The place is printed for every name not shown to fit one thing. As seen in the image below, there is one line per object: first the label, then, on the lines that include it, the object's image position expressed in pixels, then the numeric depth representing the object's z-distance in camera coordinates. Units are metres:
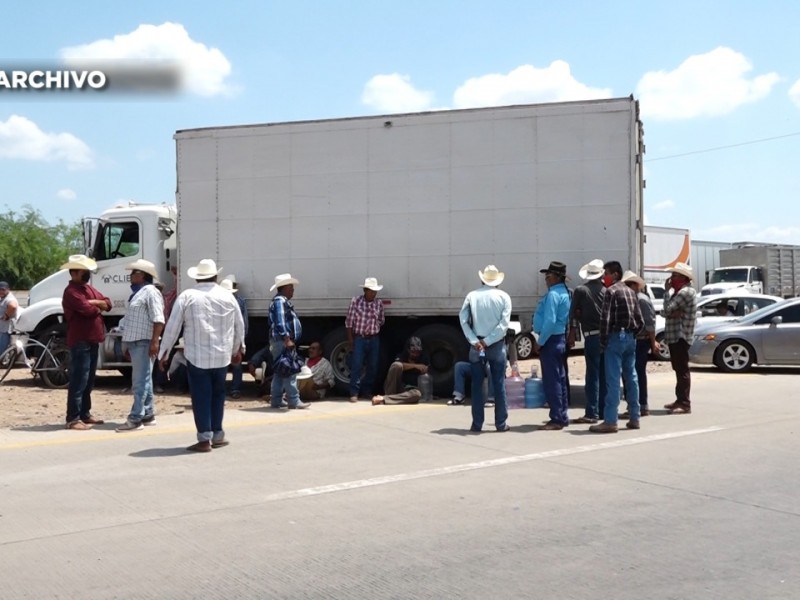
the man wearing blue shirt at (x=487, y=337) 9.47
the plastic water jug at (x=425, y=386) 12.41
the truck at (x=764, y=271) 37.38
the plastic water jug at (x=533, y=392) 11.58
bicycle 13.85
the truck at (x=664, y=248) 31.14
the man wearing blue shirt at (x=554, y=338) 9.82
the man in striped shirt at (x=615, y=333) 9.50
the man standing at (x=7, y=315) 15.09
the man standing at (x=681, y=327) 11.10
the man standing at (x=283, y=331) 11.45
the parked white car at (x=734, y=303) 19.28
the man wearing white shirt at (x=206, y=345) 8.46
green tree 60.28
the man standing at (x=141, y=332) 9.77
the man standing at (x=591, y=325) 10.23
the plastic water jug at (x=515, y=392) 11.60
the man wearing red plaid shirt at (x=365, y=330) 12.45
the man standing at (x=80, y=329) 9.78
